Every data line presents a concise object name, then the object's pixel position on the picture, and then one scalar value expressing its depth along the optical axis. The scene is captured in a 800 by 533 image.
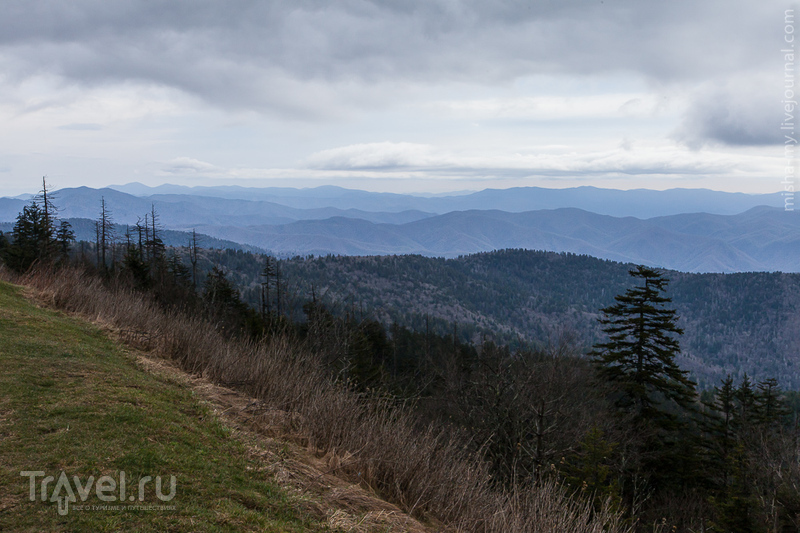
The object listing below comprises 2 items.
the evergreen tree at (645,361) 23.16
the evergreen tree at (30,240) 32.41
